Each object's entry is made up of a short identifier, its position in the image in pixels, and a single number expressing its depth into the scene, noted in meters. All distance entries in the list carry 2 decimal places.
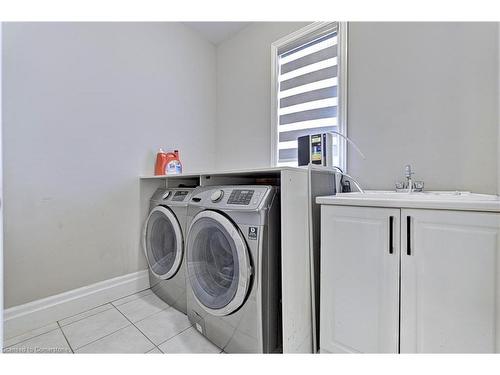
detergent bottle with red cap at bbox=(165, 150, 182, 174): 2.04
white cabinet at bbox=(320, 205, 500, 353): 0.84
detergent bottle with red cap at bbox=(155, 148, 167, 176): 2.02
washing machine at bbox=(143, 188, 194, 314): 1.62
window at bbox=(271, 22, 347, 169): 1.75
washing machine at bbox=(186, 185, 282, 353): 1.10
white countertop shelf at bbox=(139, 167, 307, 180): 1.10
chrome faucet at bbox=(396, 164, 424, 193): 1.35
